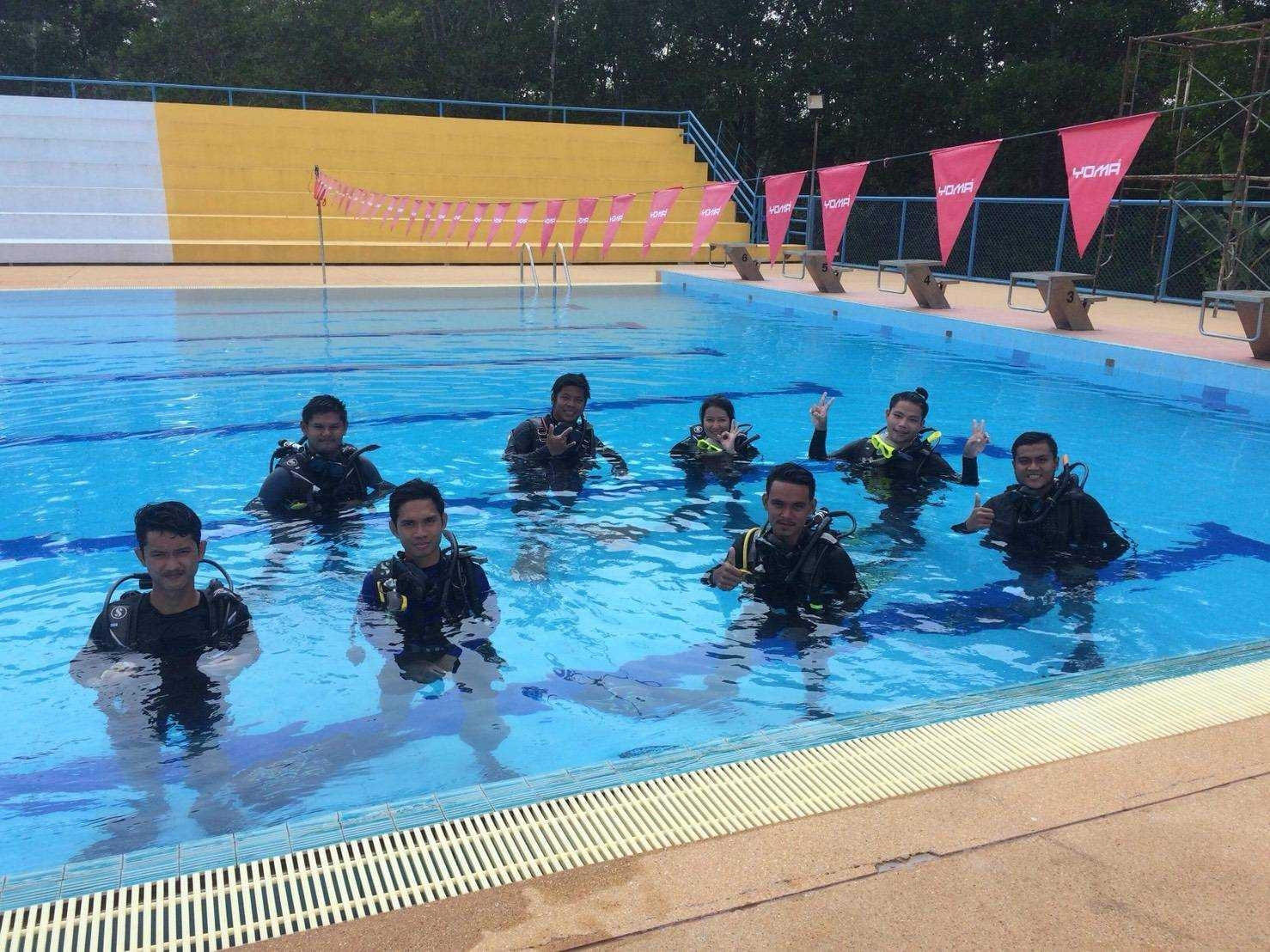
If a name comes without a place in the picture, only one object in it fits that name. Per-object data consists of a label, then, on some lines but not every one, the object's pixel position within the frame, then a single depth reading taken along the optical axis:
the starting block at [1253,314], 10.11
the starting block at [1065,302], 12.33
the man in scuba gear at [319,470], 5.79
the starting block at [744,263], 19.16
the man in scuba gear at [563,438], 6.56
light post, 20.81
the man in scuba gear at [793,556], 4.22
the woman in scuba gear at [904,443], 6.23
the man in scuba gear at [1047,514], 5.10
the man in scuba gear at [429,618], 3.99
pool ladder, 22.39
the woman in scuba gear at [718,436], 6.64
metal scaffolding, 14.32
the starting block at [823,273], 16.81
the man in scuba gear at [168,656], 3.68
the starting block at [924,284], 14.73
